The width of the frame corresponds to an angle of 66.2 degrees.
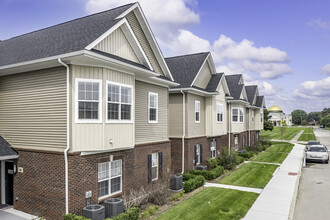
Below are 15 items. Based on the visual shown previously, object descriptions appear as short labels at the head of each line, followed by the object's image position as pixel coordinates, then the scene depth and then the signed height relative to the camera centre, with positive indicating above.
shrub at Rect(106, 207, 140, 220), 9.95 -3.89
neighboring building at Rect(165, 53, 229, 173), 19.09 +0.69
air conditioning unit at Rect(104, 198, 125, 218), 10.49 -3.71
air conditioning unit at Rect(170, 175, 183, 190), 14.93 -3.83
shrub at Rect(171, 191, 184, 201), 13.39 -4.22
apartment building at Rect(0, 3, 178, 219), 10.11 +0.15
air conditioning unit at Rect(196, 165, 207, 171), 19.30 -3.82
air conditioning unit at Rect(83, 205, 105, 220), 9.57 -3.57
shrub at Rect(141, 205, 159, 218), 11.10 -4.21
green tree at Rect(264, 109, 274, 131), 53.97 -1.39
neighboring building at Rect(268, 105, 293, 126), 140.61 +2.58
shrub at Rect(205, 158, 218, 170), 21.05 -3.83
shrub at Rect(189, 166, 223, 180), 18.03 -4.00
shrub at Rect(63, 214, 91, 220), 9.23 -3.61
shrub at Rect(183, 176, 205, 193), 15.00 -4.02
